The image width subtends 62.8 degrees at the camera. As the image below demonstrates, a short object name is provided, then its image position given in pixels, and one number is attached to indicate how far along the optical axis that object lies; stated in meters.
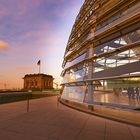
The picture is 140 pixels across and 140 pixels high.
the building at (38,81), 71.51
